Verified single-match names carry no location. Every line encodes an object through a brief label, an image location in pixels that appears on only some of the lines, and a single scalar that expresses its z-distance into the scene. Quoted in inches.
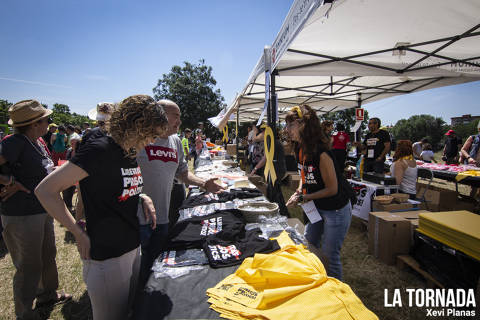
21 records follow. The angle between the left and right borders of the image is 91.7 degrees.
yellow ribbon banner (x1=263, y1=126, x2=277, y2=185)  102.7
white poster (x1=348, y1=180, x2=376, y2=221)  138.1
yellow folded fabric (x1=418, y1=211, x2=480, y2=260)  68.6
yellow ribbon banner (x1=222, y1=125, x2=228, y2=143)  302.3
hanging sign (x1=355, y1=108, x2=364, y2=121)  255.9
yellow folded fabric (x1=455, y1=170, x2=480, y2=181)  151.0
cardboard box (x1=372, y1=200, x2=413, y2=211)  124.0
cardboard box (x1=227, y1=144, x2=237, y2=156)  348.2
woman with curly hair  36.4
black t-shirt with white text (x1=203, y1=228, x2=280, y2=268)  50.3
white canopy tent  100.0
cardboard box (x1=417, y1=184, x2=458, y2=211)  171.9
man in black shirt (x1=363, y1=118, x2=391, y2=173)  172.9
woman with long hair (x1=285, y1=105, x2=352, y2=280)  68.5
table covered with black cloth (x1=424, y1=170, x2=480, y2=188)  151.7
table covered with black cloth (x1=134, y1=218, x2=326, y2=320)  36.7
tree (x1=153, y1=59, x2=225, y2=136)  1021.8
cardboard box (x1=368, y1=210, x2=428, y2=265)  103.8
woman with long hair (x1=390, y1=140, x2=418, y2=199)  137.2
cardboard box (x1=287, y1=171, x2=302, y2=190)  227.9
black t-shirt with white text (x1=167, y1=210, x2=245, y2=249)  57.5
